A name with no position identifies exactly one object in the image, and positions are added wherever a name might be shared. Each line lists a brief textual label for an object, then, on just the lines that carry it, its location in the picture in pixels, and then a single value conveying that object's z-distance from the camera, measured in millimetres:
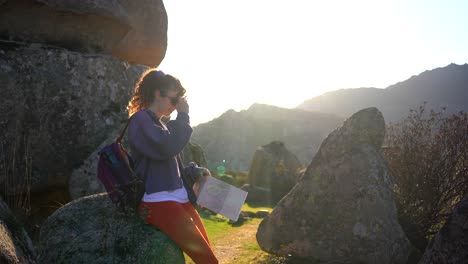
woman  3635
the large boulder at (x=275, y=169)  26000
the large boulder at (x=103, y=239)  3822
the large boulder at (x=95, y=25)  8578
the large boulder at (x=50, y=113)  7914
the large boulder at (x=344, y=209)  7566
